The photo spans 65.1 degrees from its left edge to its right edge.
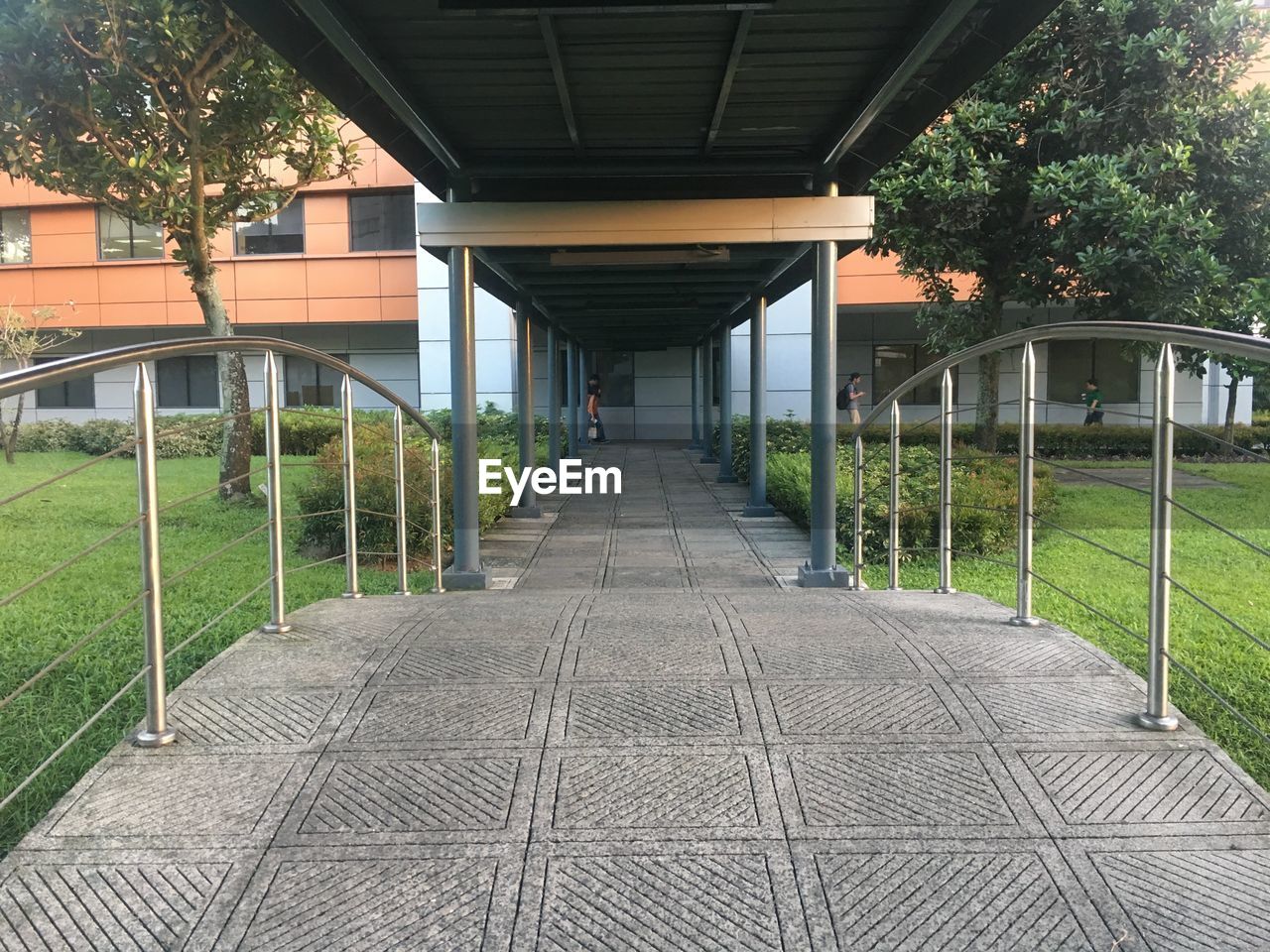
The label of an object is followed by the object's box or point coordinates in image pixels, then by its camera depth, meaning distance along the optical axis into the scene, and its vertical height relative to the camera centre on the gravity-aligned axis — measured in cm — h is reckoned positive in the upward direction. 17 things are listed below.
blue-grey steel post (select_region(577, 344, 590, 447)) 2240 -10
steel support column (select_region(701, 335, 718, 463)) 1825 +6
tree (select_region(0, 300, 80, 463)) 1789 +122
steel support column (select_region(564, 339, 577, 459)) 1823 +20
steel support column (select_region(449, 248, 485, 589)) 752 -13
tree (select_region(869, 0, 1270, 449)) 1246 +308
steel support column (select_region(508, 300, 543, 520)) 1197 -1
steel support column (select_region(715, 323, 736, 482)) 1490 -10
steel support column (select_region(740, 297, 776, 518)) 1170 -15
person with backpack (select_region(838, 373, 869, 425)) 1894 +15
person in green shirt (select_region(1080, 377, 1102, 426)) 2080 +16
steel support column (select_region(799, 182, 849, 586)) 739 -14
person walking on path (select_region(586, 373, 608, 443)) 2219 -4
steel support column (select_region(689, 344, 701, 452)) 2083 +14
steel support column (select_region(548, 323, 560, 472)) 1472 +7
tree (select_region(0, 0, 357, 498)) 1016 +330
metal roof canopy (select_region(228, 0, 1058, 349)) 489 +185
